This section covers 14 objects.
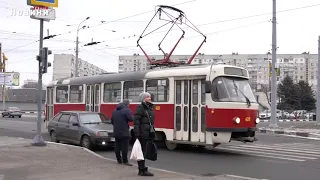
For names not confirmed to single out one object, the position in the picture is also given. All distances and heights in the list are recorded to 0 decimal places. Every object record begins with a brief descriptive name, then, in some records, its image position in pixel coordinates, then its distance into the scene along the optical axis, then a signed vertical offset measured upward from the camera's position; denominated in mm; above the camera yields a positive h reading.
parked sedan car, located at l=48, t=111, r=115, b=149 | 13809 -1196
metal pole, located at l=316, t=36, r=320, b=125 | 31641 -212
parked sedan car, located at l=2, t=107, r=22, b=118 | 55253 -2343
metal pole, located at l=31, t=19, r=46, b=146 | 13414 -416
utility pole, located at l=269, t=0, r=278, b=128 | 28562 +1814
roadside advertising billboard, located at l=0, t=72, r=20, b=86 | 69562 +3167
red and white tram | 12867 -186
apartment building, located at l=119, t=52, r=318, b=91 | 79938 +7354
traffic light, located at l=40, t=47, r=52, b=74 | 13789 +1308
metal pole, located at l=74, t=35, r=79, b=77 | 37044 +4371
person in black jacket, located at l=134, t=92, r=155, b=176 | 8484 -610
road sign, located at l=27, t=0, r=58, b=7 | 13180 +3192
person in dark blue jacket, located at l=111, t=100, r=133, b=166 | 9961 -794
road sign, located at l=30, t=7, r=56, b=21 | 13617 +2889
